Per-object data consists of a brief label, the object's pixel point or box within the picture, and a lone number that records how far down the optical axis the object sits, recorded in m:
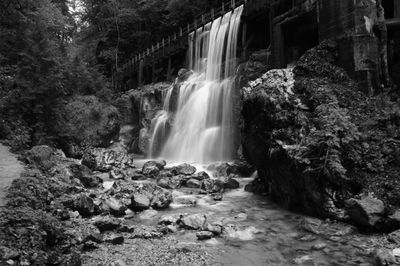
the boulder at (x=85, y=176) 12.84
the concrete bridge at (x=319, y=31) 10.94
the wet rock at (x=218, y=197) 11.34
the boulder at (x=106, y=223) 7.88
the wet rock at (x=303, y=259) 6.59
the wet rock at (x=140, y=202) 10.12
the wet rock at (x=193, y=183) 13.40
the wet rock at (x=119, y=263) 6.09
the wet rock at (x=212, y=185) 12.42
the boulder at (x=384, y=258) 6.07
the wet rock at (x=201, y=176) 14.23
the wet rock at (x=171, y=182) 13.34
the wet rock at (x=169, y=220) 8.80
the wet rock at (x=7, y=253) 5.02
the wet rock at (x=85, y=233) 6.94
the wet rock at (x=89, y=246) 6.72
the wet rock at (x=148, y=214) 9.52
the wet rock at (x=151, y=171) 15.93
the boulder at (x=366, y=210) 7.56
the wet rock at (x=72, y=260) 5.67
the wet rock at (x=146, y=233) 7.80
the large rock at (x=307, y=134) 8.64
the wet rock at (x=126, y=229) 8.03
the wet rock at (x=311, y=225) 7.98
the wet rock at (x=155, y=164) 16.79
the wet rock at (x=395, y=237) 6.91
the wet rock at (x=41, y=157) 12.21
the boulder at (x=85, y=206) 8.98
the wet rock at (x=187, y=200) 11.00
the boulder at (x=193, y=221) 8.45
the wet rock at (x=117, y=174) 14.96
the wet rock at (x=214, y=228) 8.06
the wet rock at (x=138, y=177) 15.17
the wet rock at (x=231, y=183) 12.63
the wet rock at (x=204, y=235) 7.73
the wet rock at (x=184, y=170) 15.37
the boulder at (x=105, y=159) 17.00
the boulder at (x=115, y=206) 9.50
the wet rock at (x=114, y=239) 7.23
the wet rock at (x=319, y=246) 7.09
